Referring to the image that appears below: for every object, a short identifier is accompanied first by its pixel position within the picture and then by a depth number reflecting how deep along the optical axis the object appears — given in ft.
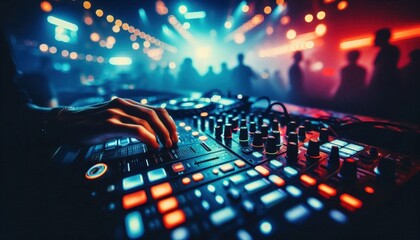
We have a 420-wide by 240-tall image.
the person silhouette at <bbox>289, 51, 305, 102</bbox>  8.41
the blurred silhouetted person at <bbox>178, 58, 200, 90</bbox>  19.74
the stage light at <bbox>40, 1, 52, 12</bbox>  18.56
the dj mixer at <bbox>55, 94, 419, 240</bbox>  1.22
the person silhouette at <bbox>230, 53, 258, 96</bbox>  13.28
